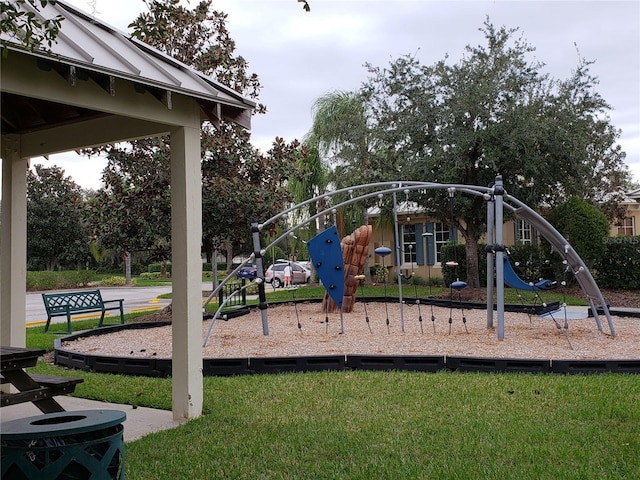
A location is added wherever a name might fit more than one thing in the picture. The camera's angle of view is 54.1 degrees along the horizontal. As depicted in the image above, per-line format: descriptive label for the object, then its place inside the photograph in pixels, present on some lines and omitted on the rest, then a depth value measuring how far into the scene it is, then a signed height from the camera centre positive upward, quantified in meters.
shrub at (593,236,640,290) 18.86 -0.12
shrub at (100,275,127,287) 37.66 -0.57
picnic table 4.28 -0.79
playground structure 9.53 +0.14
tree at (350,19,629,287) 17.73 +4.10
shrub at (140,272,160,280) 44.38 -0.31
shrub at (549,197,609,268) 18.09 +0.93
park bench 12.34 -0.65
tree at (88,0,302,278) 13.59 +2.31
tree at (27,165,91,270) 35.25 +3.10
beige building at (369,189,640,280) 23.44 +1.17
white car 30.47 -0.32
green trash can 3.09 -0.88
